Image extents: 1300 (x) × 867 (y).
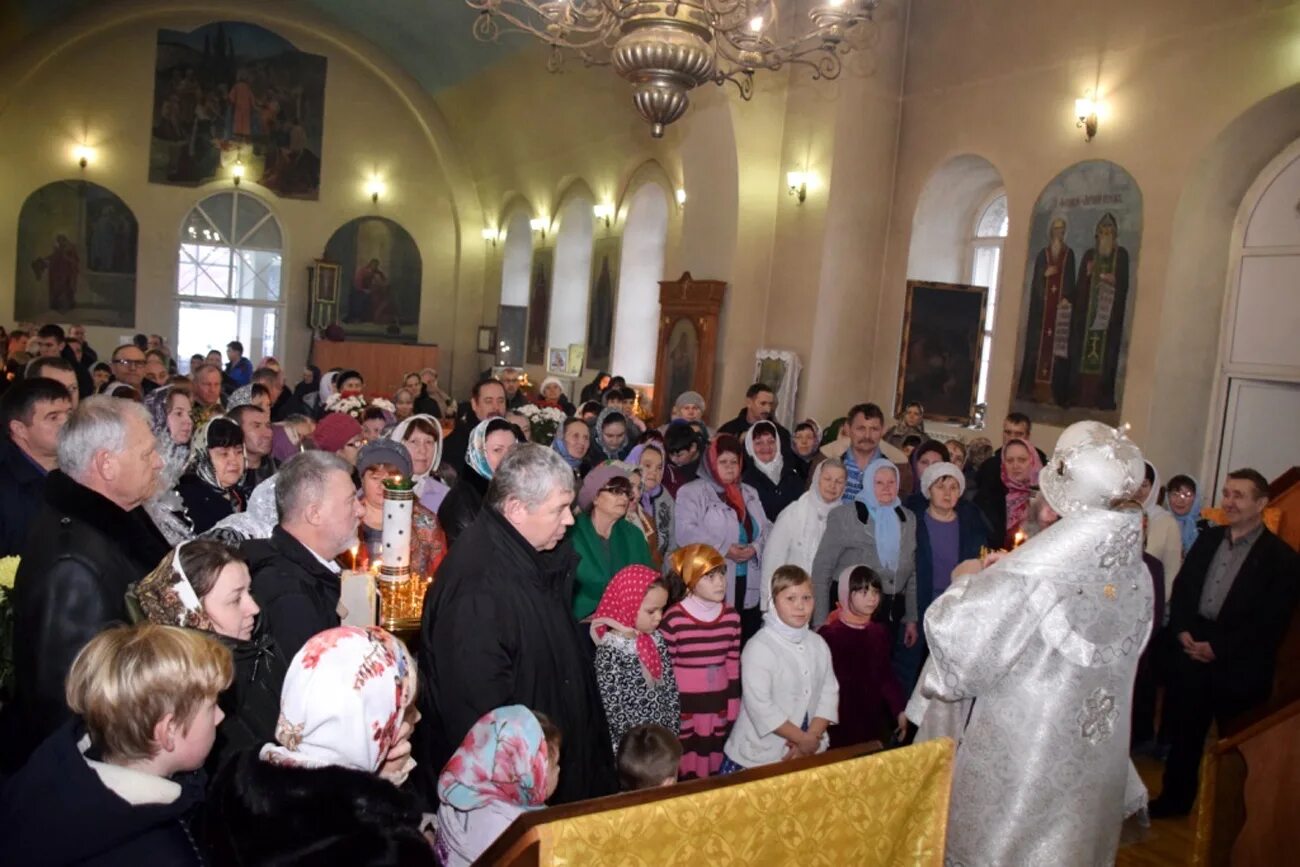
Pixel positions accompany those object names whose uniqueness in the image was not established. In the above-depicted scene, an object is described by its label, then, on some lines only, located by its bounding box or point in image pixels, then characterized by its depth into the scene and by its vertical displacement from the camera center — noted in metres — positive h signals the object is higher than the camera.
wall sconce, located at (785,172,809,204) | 12.53 +2.36
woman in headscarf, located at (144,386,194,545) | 3.88 -0.62
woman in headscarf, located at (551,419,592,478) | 7.00 -0.60
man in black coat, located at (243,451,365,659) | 2.80 -0.63
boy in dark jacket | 1.76 -0.82
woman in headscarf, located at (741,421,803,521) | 7.11 -0.72
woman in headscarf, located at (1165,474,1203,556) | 7.12 -0.64
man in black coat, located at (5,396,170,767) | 2.48 -0.62
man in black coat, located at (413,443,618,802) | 2.76 -0.80
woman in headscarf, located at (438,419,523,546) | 5.20 -0.53
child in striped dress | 4.31 -1.25
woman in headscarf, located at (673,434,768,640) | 6.06 -0.94
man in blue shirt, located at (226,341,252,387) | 14.95 -0.62
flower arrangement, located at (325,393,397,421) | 7.84 -0.57
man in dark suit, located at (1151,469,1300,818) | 4.93 -1.08
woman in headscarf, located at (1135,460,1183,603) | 6.25 -0.83
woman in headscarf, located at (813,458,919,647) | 5.71 -0.97
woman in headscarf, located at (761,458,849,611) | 5.93 -0.90
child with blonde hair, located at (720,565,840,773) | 4.24 -1.34
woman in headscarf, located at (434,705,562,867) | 2.39 -1.03
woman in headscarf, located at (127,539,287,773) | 2.45 -0.71
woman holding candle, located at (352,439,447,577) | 4.49 -0.83
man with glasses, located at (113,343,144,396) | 8.96 -0.46
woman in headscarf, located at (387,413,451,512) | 5.40 -0.59
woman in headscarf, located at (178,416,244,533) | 4.48 -0.66
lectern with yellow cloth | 1.90 -0.94
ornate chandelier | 5.68 +1.95
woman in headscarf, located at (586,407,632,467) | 7.59 -0.62
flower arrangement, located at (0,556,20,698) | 2.91 -0.96
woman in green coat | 4.79 -0.91
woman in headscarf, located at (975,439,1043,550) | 6.90 -0.63
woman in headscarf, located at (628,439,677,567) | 6.34 -0.86
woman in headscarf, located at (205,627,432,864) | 1.82 -0.84
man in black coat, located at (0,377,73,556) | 3.64 -0.48
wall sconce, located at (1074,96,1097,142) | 9.78 +2.76
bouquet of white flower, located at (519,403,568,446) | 7.97 -0.56
